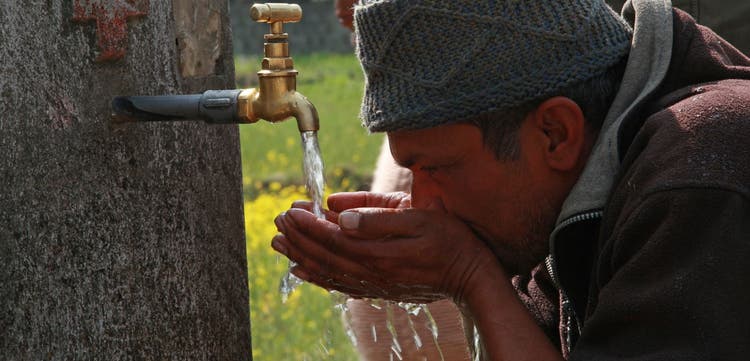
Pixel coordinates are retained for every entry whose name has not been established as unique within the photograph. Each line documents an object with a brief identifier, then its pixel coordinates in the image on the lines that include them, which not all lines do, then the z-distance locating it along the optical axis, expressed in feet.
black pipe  15.42
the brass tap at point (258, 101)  15.44
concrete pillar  14.58
